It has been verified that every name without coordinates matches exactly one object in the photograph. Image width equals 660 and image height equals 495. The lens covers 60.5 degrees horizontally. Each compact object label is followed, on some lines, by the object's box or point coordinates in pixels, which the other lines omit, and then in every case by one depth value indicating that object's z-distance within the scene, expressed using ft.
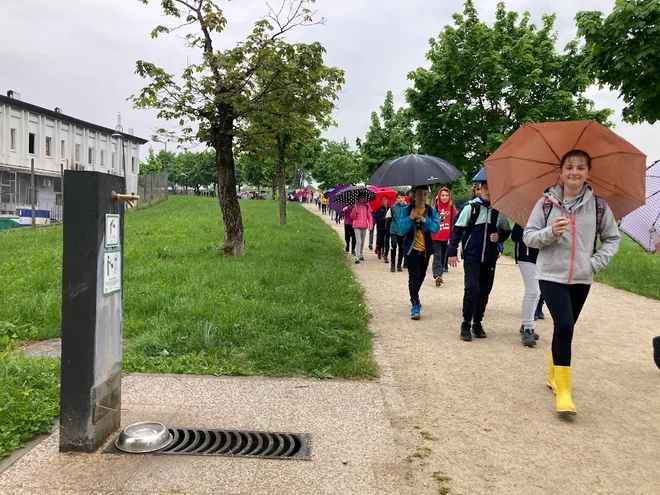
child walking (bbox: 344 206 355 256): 44.43
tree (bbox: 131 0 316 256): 33.63
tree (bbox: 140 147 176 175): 307.17
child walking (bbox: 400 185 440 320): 23.20
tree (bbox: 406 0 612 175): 81.46
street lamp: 156.31
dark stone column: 10.69
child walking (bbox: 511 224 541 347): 20.03
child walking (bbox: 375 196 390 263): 46.98
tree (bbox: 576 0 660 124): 32.73
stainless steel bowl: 11.09
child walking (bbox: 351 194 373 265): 42.68
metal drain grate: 11.11
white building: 110.83
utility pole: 67.36
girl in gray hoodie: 13.69
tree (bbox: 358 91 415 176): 128.77
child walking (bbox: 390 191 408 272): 39.81
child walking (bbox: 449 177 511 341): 20.24
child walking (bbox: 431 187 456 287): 33.27
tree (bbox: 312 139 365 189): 168.85
